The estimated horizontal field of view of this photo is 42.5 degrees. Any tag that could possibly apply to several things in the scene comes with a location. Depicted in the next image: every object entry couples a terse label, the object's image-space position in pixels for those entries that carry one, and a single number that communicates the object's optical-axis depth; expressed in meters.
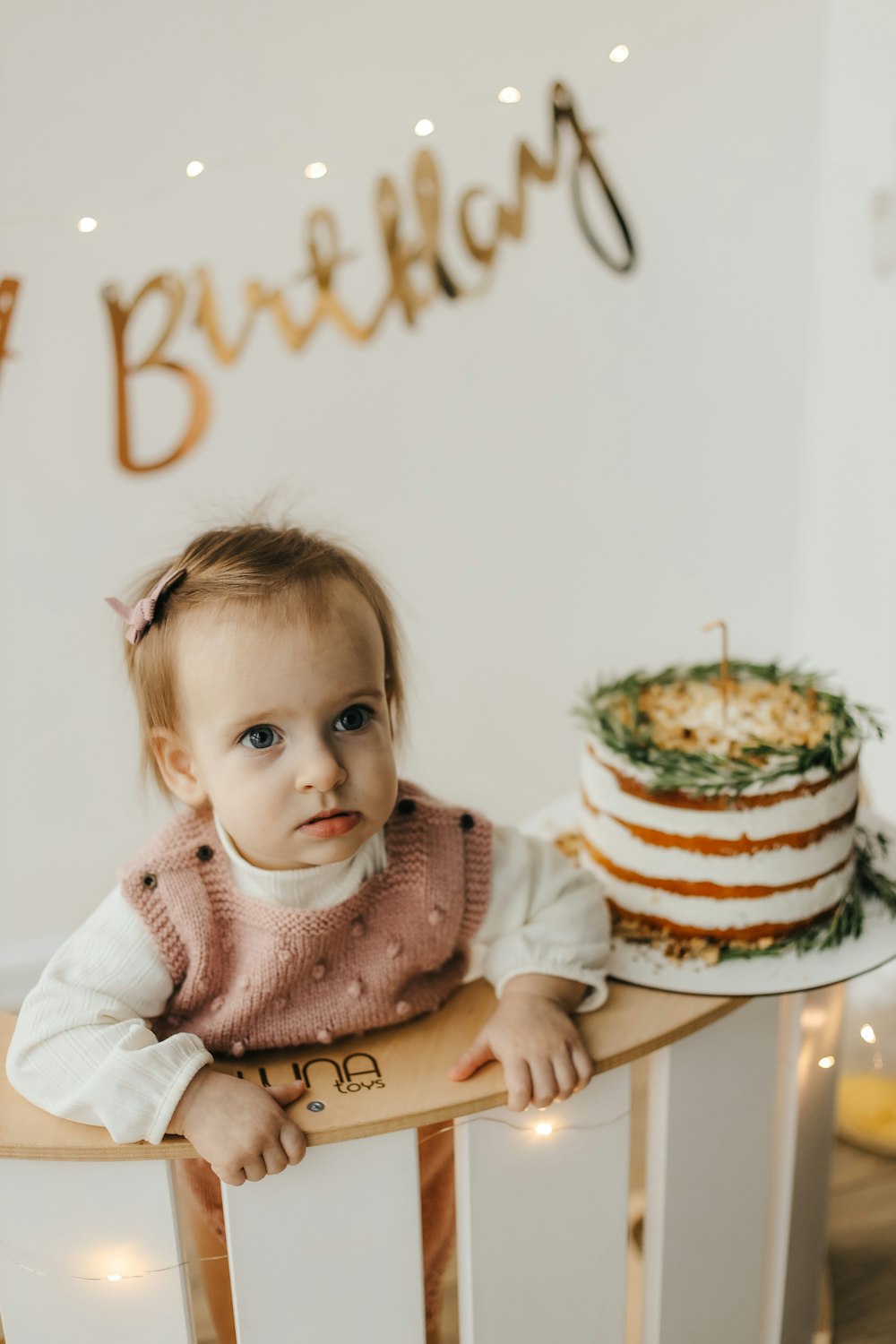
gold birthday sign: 1.43
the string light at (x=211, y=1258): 0.83
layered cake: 0.96
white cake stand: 0.94
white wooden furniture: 0.80
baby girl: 0.77
